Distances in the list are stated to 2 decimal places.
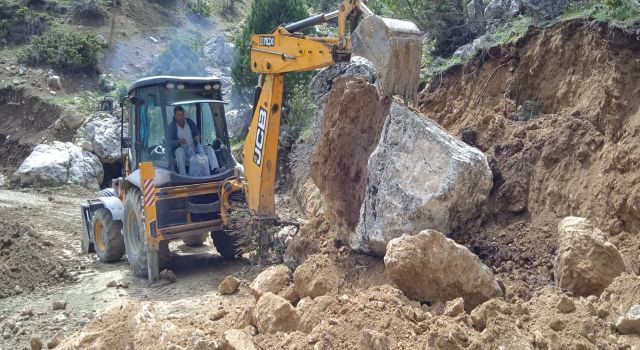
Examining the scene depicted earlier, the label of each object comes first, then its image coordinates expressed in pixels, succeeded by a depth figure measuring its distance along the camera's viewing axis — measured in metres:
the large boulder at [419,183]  5.87
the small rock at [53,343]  5.94
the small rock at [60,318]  6.94
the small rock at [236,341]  4.66
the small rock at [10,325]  6.76
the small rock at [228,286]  7.28
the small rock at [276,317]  5.14
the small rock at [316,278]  5.85
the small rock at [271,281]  6.18
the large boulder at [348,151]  6.85
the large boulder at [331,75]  11.45
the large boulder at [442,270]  5.16
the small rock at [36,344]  5.89
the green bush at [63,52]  24.48
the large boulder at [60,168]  17.16
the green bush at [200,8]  34.47
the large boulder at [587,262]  4.91
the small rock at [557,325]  4.14
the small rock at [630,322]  4.06
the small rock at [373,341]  4.20
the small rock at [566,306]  4.27
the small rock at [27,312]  7.09
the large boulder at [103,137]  18.25
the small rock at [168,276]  8.24
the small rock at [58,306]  7.30
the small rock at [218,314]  5.98
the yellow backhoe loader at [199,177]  7.94
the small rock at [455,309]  4.59
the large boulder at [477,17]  11.99
